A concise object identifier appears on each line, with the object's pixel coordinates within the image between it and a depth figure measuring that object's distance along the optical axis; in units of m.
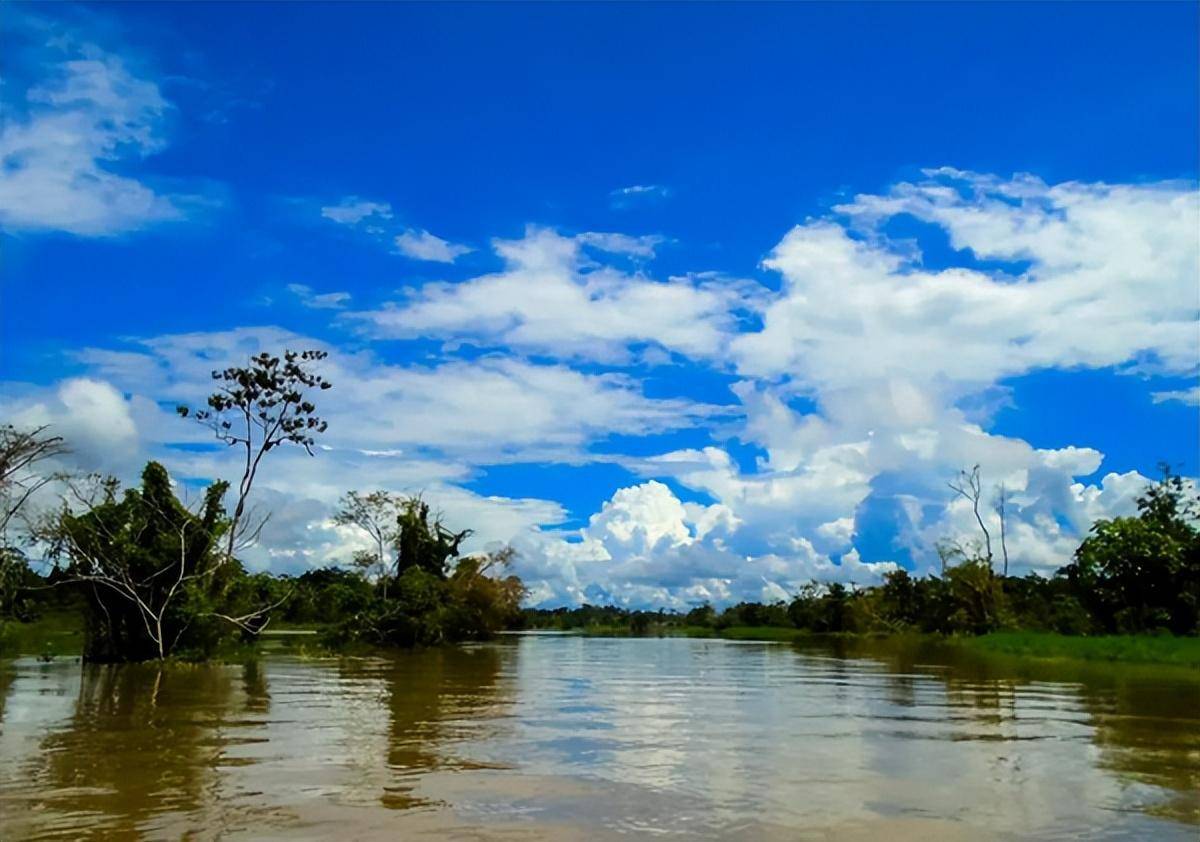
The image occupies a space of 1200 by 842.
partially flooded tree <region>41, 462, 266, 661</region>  30.77
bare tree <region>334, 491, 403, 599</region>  52.06
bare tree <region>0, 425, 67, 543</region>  27.83
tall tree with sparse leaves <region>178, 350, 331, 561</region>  35.19
